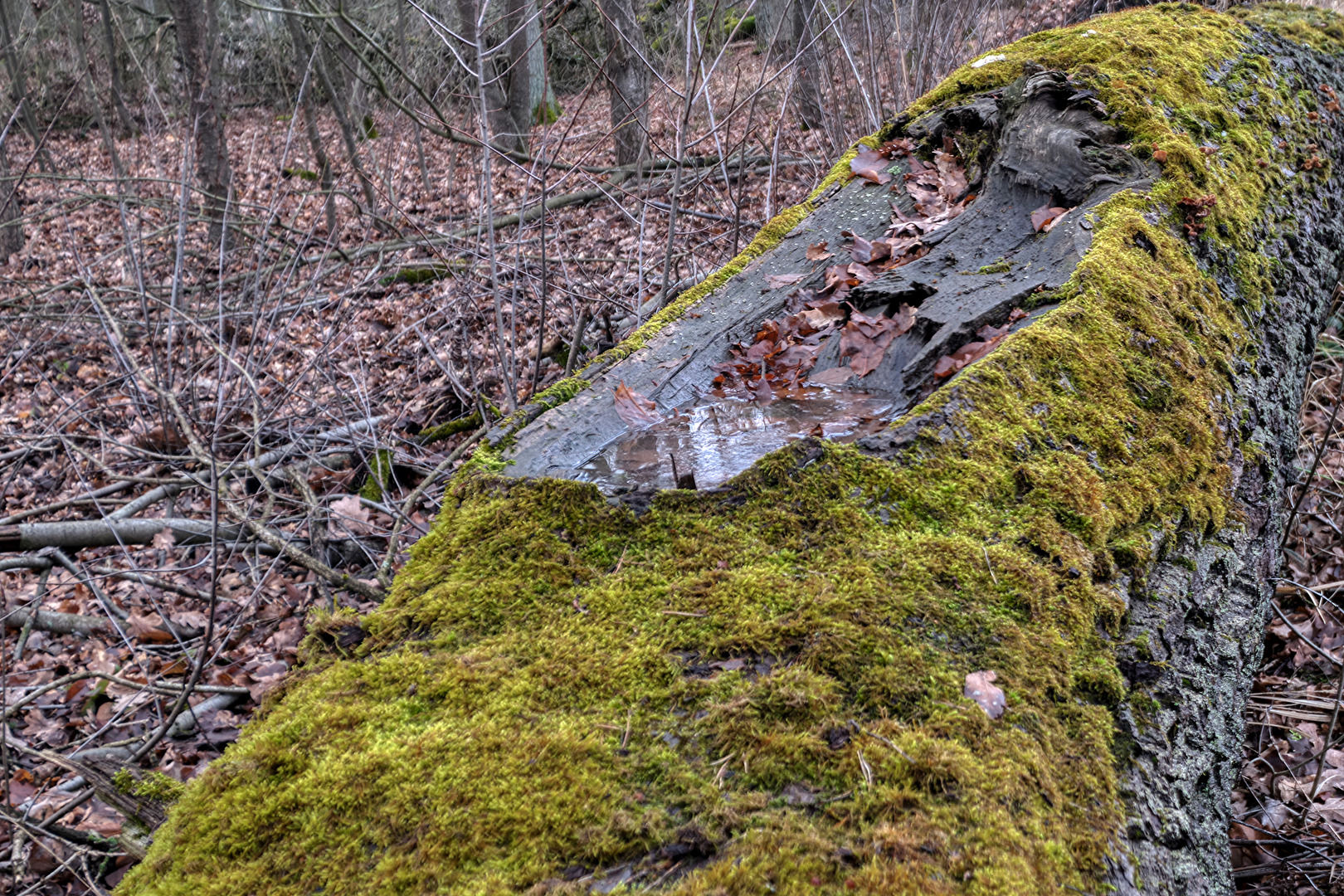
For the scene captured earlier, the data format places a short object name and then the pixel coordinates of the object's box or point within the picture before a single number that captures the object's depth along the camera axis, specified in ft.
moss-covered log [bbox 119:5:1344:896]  4.06
